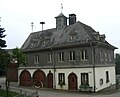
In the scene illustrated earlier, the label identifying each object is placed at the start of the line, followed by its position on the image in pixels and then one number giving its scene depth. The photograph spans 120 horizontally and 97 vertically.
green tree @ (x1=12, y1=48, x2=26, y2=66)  16.28
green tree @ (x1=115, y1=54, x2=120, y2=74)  33.92
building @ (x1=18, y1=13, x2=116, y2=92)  18.18
